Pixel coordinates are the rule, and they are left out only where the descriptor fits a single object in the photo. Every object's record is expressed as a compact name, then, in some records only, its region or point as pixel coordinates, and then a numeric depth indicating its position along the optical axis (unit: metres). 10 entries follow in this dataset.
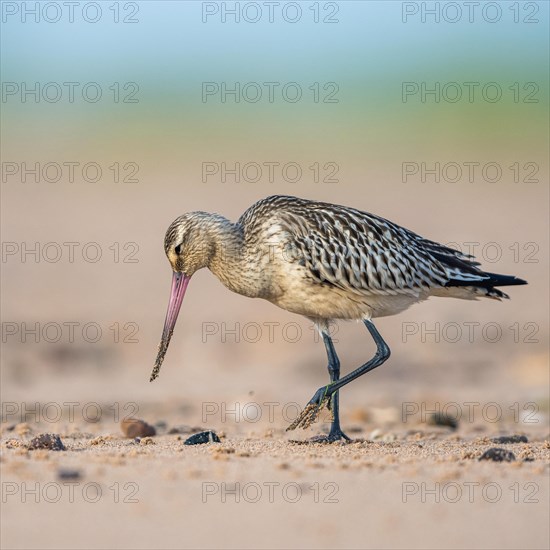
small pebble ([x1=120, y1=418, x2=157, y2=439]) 10.44
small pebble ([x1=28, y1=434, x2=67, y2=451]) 8.79
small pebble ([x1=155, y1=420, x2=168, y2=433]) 11.04
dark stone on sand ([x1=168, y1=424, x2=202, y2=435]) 10.94
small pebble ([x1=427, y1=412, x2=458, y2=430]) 11.57
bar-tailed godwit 10.12
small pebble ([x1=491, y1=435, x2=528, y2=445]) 10.25
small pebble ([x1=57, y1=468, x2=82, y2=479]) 7.37
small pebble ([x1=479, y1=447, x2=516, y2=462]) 8.41
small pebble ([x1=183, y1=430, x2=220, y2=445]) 9.46
